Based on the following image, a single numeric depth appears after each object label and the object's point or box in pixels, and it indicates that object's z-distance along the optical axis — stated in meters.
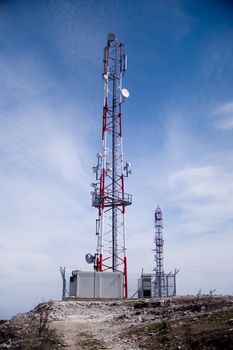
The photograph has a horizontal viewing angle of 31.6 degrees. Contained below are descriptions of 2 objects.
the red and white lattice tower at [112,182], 31.56
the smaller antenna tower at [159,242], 48.50
